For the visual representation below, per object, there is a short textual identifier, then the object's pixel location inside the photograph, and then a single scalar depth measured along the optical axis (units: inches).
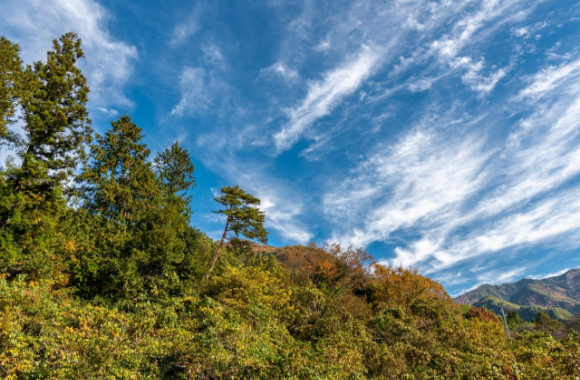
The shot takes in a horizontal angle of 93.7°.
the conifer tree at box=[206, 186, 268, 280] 1085.8
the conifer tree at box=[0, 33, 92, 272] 612.4
